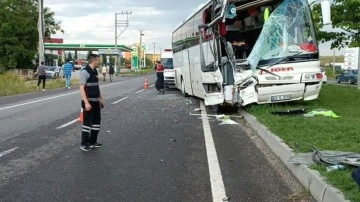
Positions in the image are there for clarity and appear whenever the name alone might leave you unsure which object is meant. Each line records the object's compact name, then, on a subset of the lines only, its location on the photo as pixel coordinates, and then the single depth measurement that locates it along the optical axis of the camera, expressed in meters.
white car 54.06
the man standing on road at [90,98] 8.54
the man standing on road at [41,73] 29.14
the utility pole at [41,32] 36.96
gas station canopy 102.73
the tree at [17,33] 55.38
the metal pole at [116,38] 78.75
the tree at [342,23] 15.92
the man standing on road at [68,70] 31.42
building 166.09
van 28.69
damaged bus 12.81
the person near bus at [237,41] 14.21
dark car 45.94
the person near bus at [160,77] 25.16
